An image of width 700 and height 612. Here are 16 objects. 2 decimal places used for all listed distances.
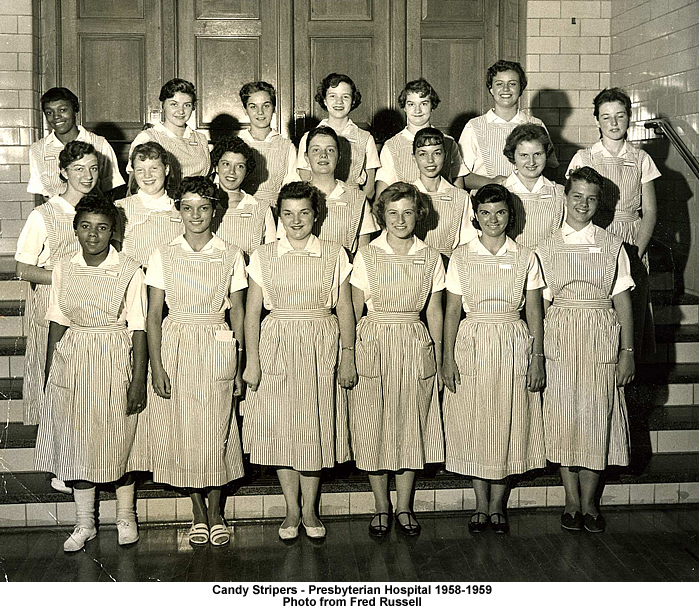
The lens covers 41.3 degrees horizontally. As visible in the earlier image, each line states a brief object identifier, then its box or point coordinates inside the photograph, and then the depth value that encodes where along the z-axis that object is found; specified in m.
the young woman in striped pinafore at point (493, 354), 4.25
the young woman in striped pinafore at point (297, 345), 4.16
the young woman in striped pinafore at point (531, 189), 4.59
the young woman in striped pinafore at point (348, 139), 4.96
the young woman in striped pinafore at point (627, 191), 4.95
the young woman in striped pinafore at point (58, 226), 4.37
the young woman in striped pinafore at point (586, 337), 4.32
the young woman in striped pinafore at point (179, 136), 4.85
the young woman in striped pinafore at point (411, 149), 4.88
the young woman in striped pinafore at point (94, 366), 4.12
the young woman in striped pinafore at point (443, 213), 4.67
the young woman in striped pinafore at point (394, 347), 4.22
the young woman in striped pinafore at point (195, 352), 4.13
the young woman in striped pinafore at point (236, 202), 4.51
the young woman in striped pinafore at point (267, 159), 5.00
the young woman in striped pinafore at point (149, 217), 4.50
